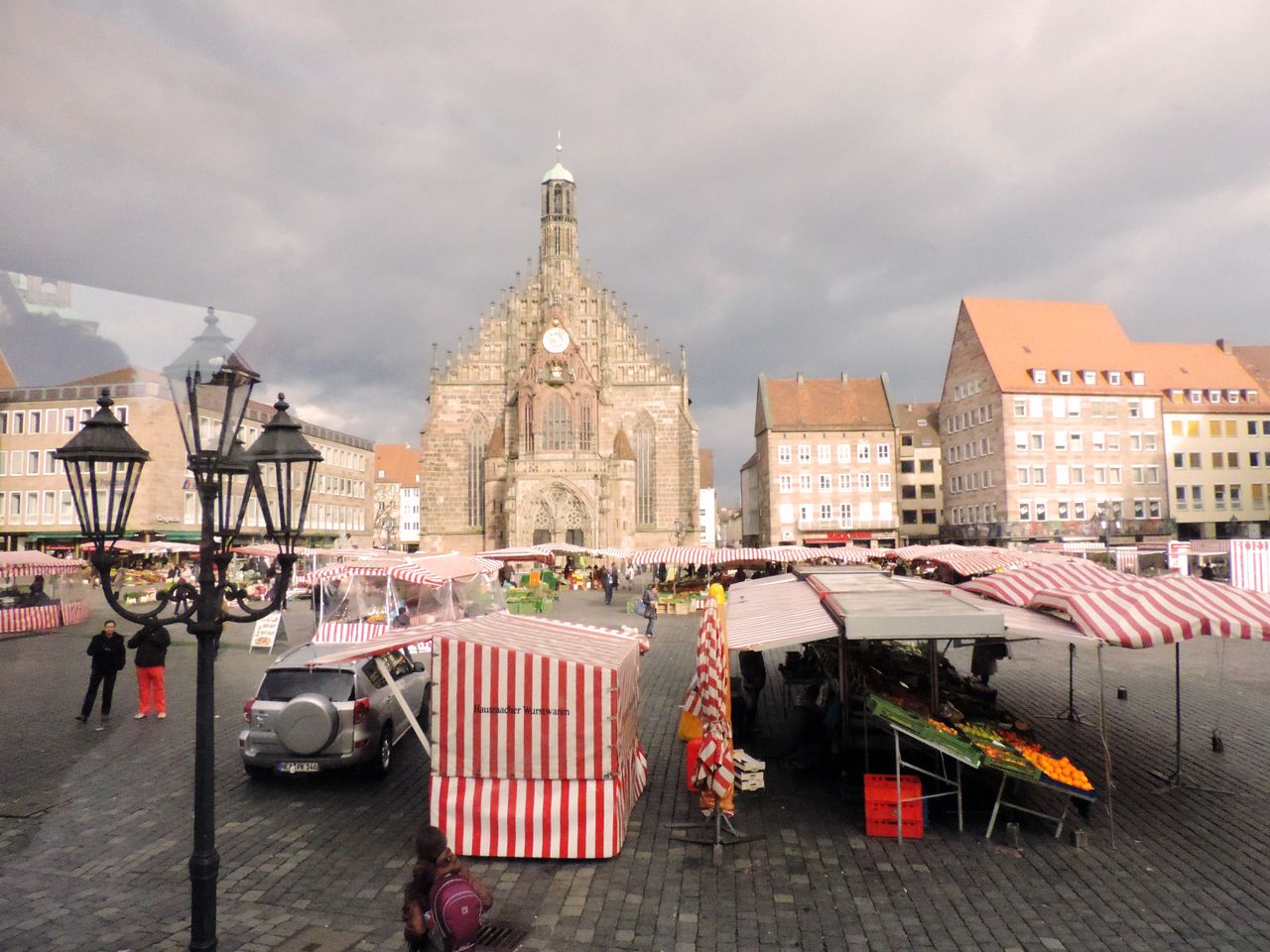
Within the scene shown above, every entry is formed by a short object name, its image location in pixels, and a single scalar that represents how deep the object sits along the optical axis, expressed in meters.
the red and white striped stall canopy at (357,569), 17.38
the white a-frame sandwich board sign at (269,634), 19.31
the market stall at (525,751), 6.78
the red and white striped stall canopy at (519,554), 29.30
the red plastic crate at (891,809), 7.34
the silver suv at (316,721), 8.49
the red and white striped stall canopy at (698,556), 24.81
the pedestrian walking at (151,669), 11.61
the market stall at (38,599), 22.17
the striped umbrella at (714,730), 7.11
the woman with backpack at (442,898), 4.22
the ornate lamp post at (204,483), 4.77
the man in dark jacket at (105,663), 11.73
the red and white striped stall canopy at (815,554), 25.50
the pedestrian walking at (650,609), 21.96
